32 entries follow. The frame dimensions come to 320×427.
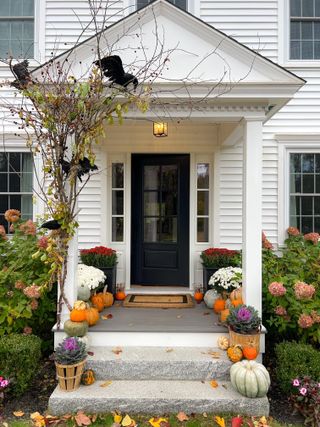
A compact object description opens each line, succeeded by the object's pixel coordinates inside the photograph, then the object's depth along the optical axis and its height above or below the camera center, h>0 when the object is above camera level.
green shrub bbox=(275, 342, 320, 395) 2.87 -1.41
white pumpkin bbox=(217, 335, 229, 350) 3.21 -1.34
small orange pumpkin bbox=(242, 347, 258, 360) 2.99 -1.34
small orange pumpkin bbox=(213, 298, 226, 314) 3.90 -1.16
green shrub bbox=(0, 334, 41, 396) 2.92 -1.41
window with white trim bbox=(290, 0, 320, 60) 5.19 +3.04
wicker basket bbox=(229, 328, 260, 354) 3.04 -1.24
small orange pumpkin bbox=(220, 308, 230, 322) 3.45 -1.13
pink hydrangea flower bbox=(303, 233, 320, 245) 4.69 -0.37
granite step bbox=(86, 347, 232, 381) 3.04 -1.50
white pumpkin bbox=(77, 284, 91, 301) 3.80 -0.97
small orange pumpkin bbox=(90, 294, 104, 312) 3.98 -1.13
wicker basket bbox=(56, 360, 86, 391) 2.80 -1.46
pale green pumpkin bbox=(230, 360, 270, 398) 2.71 -1.46
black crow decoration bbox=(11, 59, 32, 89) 2.97 +1.31
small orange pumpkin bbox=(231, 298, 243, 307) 3.38 -0.97
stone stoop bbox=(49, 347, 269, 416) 2.73 -1.61
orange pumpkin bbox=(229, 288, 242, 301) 3.54 -0.93
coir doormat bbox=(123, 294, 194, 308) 4.23 -1.24
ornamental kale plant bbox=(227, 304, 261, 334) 3.03 -1.05
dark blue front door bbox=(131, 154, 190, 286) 5.10 -0.10
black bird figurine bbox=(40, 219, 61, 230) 3.11 -0.12
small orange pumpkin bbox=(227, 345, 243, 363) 2.99 -1.35
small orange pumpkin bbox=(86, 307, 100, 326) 3.39 -1.13
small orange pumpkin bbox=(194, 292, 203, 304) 4.50 -1.21
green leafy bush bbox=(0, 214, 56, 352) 3.34 -0.83
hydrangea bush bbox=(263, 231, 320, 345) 3.21 -0.88
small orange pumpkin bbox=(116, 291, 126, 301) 4.62 -1.23
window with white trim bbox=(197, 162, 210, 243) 5.12 +0.19
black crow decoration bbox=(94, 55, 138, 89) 2.87 +1.33
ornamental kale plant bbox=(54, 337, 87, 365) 2.81 -1.27
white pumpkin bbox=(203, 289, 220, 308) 4.16 -1.13
